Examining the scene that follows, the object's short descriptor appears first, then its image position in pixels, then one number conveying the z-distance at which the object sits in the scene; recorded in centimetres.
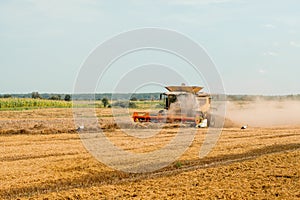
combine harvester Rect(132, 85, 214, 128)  2927
